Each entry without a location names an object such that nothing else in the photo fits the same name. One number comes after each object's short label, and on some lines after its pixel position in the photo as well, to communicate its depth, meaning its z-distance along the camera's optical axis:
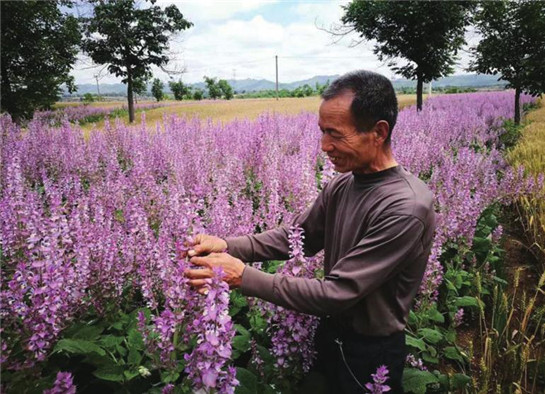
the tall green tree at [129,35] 23.72
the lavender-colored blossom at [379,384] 1.70
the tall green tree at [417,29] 15.52
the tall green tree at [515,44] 11.95
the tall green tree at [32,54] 10.39
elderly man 1.83
